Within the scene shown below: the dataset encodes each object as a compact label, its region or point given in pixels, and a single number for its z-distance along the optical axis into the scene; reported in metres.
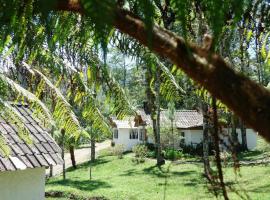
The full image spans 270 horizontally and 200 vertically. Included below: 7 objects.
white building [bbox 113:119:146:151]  40.94
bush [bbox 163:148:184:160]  31.61
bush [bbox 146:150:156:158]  33.62
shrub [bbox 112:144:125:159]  34.81
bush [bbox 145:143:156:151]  36.88
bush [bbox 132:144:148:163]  31.35
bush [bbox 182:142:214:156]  34.28
